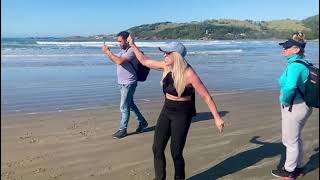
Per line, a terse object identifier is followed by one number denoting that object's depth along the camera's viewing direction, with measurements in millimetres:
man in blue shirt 4358
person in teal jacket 3016
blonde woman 2958
